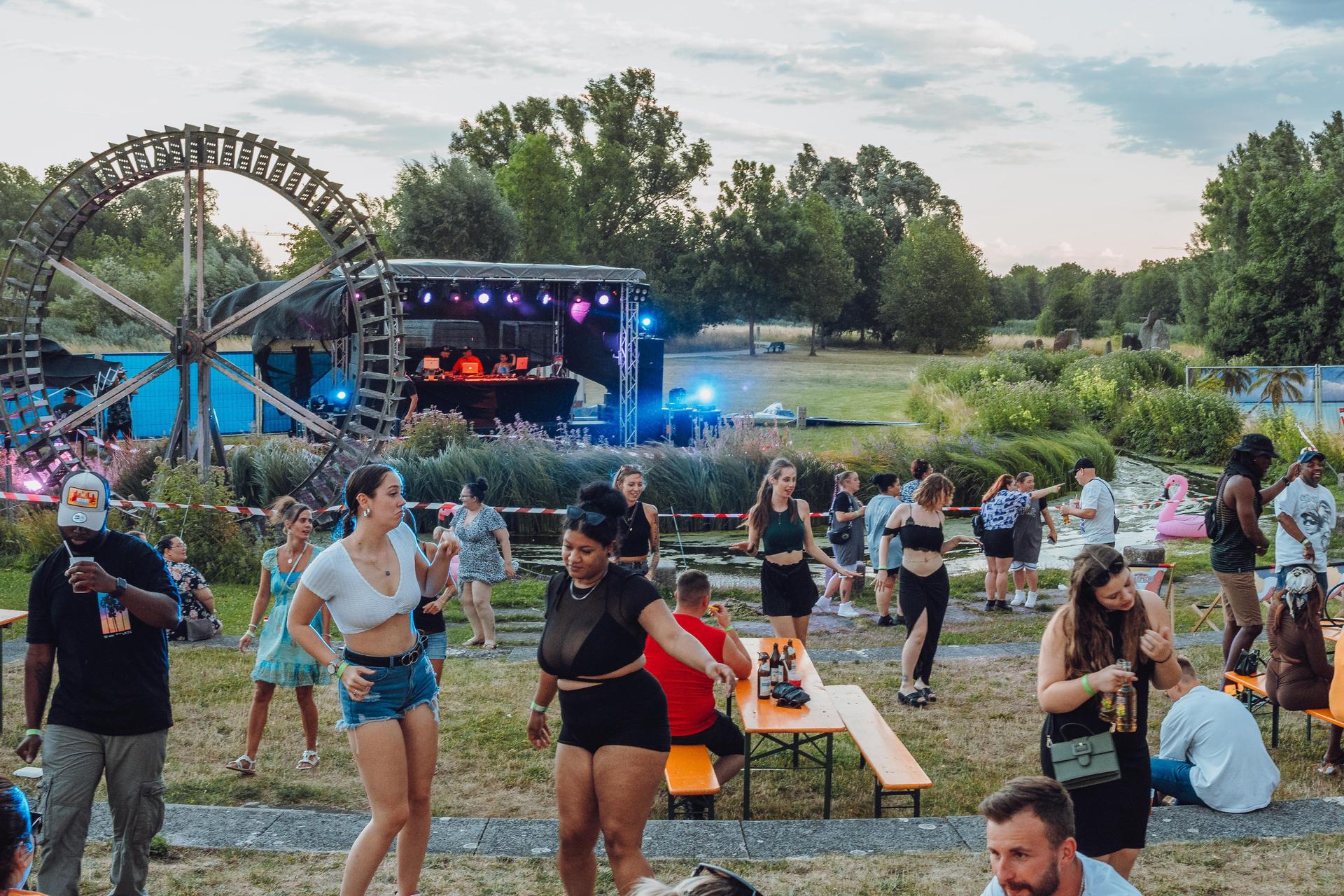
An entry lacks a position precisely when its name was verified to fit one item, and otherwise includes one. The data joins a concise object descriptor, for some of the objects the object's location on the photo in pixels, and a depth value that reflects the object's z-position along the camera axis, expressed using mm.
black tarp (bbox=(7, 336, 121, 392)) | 23047
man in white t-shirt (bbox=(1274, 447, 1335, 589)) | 7984
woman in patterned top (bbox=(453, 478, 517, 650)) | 9203
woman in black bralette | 7562
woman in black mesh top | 3998
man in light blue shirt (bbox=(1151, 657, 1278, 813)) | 5465
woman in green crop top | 7613
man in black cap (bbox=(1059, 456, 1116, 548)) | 10258
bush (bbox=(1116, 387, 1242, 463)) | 23688
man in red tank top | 5664
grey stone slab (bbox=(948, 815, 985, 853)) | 5117
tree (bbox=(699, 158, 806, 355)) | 54188
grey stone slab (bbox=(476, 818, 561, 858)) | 5082
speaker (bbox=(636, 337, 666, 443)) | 23438
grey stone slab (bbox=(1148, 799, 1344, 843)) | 5223
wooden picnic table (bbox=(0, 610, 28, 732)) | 6582
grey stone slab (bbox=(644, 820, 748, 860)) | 5008
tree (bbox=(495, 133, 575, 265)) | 47719
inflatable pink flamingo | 15242
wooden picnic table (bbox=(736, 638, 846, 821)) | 5637
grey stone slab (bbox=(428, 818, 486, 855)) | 5098
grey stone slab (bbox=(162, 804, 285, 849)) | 5113
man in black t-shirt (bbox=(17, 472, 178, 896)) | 4102
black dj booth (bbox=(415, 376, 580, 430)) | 23375
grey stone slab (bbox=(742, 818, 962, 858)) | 5031
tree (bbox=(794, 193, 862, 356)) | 55688
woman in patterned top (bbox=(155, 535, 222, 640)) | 8891
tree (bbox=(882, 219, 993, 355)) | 62594
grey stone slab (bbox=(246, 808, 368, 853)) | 5086
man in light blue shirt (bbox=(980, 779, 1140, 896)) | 2893
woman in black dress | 3740
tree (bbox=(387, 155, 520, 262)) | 42406
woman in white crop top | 4125
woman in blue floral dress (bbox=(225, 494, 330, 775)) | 6270
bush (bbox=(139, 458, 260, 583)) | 12258
